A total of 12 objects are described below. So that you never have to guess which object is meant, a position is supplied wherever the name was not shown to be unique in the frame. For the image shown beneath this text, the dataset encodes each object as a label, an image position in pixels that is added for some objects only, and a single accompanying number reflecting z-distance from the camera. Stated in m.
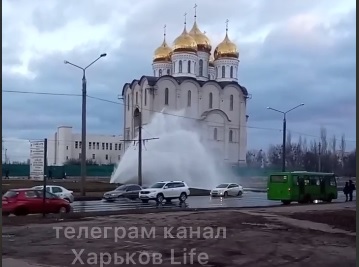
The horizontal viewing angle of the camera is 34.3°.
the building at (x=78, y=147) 107.69
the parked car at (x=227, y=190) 48.97
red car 26.05
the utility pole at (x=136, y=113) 90.31
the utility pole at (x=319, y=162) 81.15
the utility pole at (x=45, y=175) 20.92
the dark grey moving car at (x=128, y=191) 39.69
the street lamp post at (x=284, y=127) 51.62
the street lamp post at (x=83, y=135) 37.09
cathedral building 89.19
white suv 37.53
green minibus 38.97
